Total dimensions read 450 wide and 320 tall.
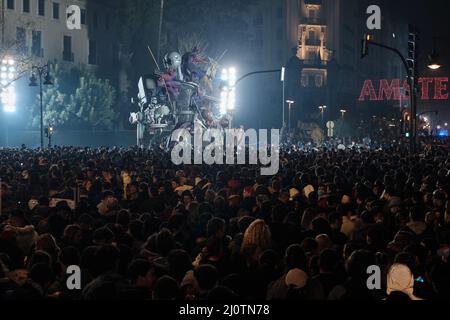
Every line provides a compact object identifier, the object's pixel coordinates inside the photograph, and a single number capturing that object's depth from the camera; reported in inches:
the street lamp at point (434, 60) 1070.7
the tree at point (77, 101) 2620.6
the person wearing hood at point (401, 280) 339.6
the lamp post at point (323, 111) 4409.5
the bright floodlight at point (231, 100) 2059.5
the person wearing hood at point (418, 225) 466.0
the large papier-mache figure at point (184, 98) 1971.0
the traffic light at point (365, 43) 1077.8
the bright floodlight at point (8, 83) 2149.4
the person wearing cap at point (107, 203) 572.0
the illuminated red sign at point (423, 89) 3624.5
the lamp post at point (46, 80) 1588.3
